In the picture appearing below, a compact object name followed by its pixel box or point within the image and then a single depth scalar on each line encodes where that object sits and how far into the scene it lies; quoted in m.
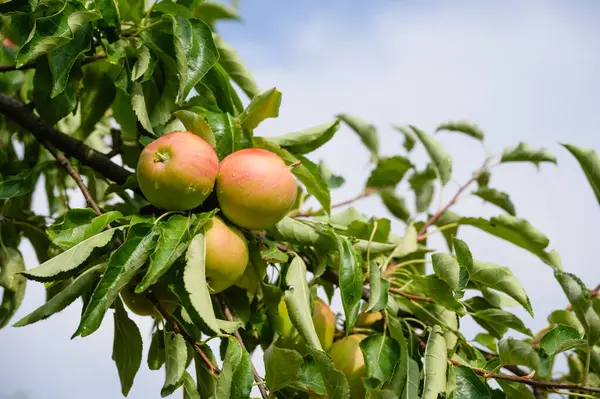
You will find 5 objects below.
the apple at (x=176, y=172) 1.41
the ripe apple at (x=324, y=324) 1.54
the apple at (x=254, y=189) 1.43
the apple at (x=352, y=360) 1.50
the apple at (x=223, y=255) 1.41
